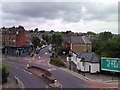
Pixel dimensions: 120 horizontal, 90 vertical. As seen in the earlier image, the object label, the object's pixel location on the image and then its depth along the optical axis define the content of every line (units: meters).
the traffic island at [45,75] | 16.85
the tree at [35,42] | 43.92
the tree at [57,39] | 42.44
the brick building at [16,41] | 37.36
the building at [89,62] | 21.95
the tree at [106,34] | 49.37
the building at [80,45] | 32.09
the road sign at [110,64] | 20.47
